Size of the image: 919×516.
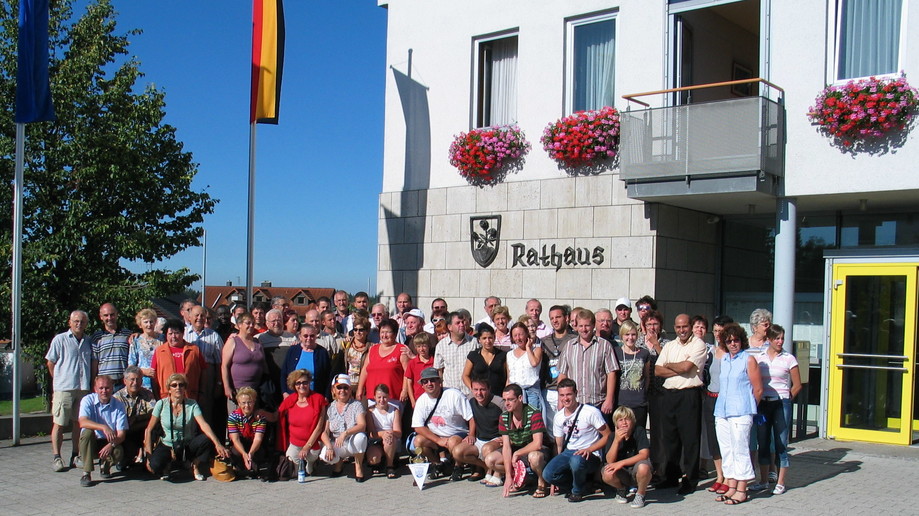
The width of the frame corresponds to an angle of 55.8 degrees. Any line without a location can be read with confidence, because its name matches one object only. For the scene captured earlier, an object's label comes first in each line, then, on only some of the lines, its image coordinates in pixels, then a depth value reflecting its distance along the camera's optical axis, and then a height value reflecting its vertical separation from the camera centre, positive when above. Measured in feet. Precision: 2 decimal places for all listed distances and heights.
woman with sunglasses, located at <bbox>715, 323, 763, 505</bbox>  26.32 -4.30
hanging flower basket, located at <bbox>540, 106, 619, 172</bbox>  41.27 +6.13
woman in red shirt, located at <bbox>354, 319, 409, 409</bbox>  32.04 -3.89
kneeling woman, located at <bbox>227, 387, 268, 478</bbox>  30.04 -6.07
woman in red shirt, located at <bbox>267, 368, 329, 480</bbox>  30.25 -5.67
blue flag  38.34 +8.30
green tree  45.42 +3.78
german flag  44.98 +10.50
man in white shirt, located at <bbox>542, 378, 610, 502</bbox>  26.96 -5.48
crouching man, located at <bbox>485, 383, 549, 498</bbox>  27.63 -5.68
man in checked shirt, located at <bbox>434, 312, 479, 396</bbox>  31.35 -3.29
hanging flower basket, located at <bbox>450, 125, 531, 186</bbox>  44.80 +5.81
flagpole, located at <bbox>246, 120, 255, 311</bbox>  43.34 +0.64
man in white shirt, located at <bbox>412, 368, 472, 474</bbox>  30.17 -5.41
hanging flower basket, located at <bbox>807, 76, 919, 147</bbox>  34.45 +6.63
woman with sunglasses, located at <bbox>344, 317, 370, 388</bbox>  32.71 -3.39
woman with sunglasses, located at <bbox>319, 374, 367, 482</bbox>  30.09 -5.94
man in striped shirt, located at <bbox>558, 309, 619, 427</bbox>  28.14 -3.35
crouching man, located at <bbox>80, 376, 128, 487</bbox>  29.45 -5.98
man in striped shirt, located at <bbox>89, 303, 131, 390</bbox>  33.32 -3.74
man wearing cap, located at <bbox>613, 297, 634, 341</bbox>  34.09 -1.85
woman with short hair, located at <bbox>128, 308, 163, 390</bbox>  32.83 -3.32
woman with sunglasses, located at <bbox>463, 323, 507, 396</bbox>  30.17 -3.48
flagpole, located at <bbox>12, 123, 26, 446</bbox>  37.14 -0.99
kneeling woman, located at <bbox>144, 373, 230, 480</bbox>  29.91 -6.19
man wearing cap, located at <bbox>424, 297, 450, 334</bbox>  36.14 -1.95
